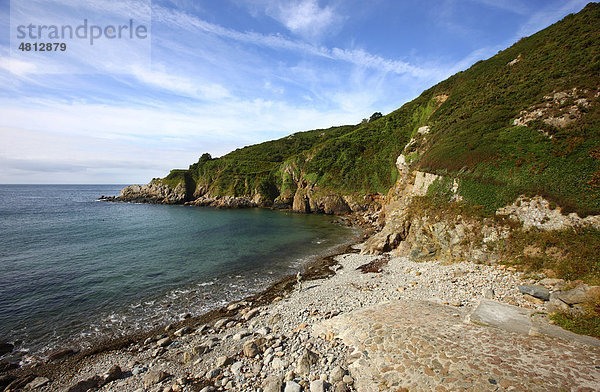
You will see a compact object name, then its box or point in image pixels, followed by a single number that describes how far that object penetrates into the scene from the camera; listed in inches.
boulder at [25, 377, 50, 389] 454.4
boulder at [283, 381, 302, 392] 343.6
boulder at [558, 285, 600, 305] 427.5
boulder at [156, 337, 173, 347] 556.8
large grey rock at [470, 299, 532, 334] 411.8
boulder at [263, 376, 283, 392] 348.8
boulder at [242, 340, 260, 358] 451.5
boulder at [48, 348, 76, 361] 532.8
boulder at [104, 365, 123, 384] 444.9
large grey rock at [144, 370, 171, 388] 416.2
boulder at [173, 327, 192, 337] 600.4
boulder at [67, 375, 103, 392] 424.2
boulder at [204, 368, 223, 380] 410.3
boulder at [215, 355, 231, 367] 434.9
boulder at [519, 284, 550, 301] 500.5
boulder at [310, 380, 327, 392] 336.3
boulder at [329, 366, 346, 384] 350.3
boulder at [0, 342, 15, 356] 552.4
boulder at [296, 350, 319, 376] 379.9
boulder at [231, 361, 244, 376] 408.2
